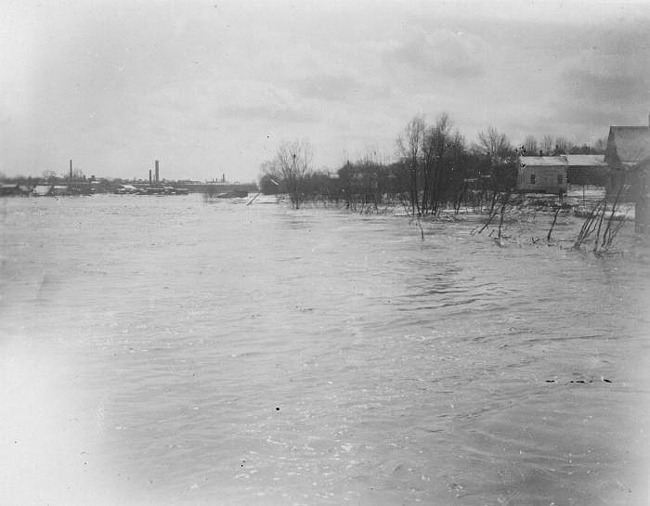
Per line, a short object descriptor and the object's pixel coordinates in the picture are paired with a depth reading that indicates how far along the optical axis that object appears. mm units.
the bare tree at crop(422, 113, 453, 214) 49312
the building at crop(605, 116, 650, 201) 23203
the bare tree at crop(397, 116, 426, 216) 48812
